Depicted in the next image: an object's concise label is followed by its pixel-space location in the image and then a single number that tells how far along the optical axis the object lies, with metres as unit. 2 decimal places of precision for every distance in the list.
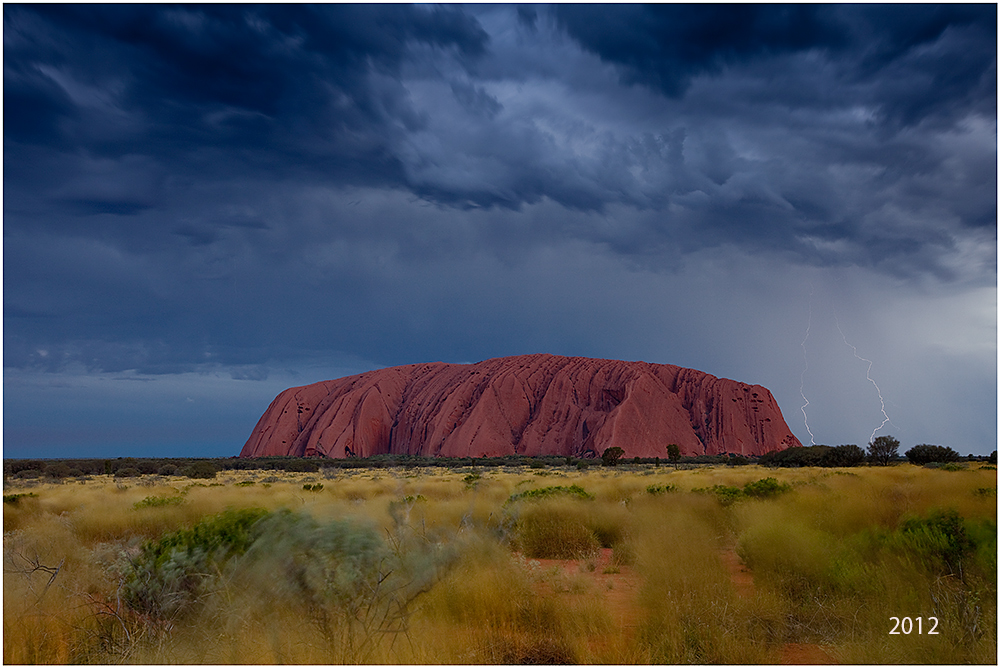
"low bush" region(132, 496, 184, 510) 14.87
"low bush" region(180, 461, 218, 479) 40.27
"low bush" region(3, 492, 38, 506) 17.38
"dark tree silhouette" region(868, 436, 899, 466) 40.25
